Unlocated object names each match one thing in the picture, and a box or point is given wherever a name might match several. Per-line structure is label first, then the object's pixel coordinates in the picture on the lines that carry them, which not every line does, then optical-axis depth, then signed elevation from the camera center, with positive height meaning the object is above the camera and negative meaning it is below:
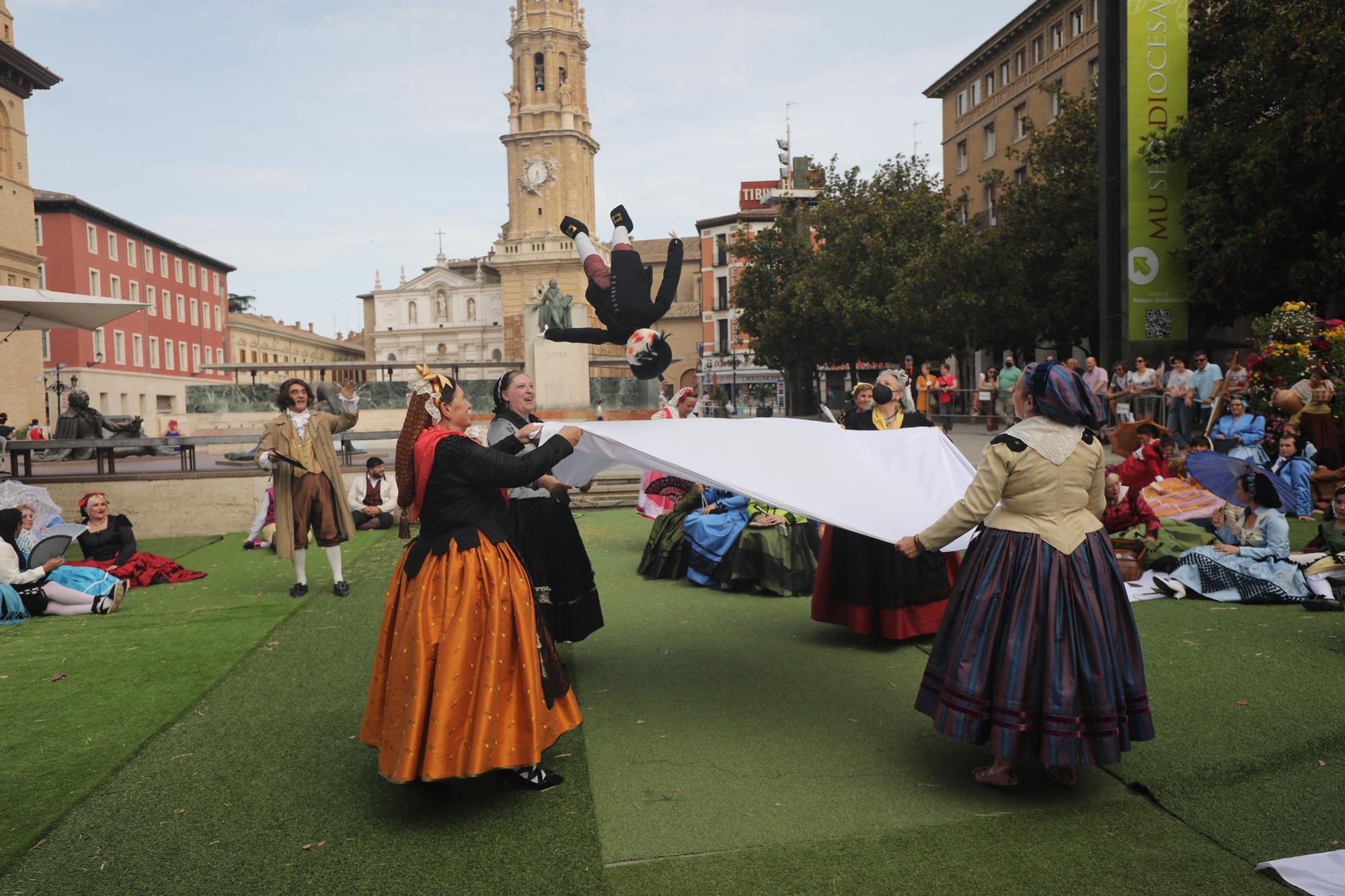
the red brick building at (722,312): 67.62 +6.93
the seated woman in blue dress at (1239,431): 11.56 -0.47
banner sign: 16.58 +3.23
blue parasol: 8.28 -0.73
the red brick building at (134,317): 49.59 +7.24
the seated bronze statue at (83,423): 16.05 -0.10
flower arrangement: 11.88 +0.51
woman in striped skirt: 3.76 -0.88
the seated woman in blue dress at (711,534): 8.65 -1.21
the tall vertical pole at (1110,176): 16.94 +4.08
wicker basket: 7.87 -1.36
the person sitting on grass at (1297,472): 10.51 -0.92
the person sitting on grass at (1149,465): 10.21 -0.76
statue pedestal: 25.97 +0.95
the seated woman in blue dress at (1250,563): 7.32 -1.37
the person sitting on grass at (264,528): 11.88 -1.45
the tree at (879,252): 29.97 +5.03
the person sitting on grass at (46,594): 8.23 -1.56
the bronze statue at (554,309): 25.84 +2.81
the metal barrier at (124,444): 12.20 -0.38
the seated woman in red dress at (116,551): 9.47 -1.37
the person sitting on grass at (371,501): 13.24 -1.27
